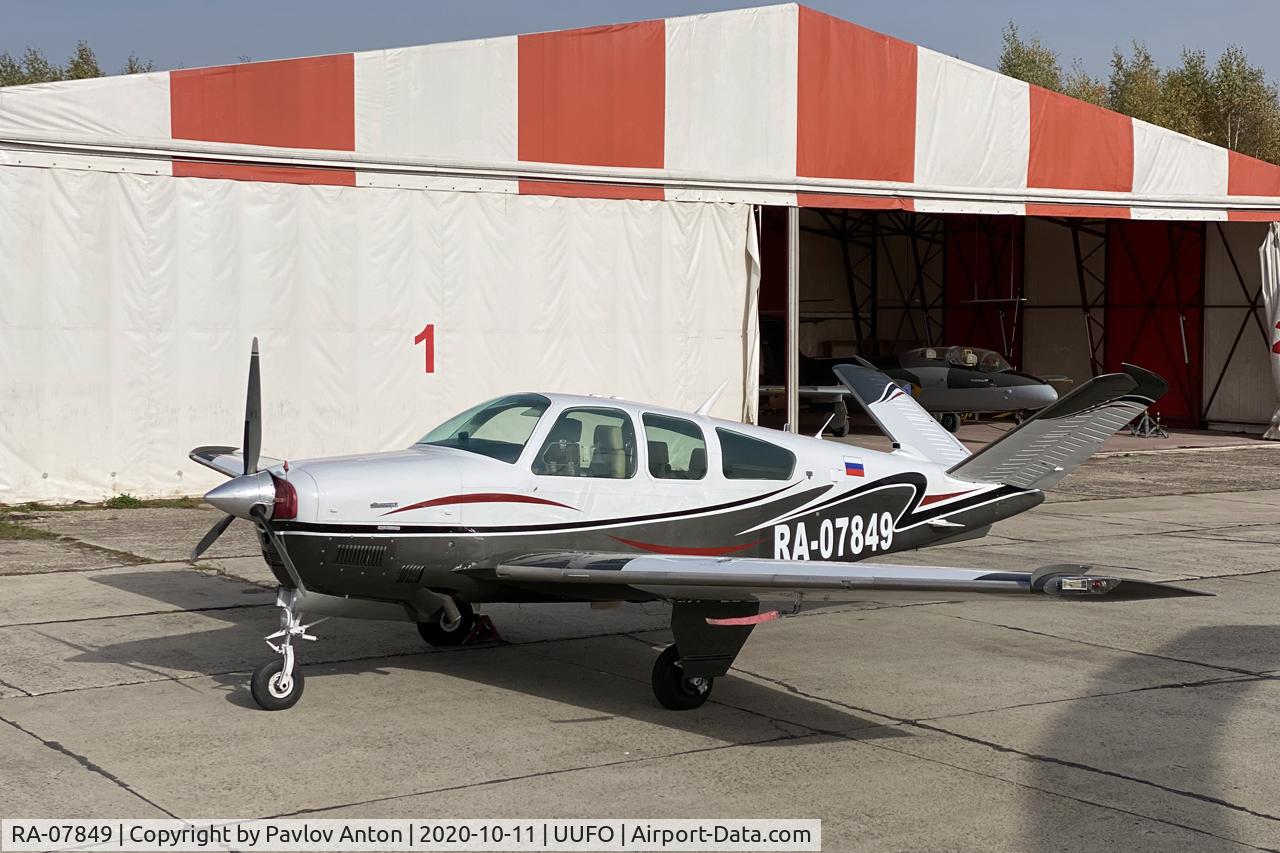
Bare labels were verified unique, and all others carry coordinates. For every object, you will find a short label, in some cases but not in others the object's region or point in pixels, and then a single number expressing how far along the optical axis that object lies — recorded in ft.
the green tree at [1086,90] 259.60
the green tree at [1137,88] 245.45
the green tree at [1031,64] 262.06
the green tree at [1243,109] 216.86
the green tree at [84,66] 236.22
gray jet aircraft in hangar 93.71
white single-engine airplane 23.58
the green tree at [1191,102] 221.05
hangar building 51.78
